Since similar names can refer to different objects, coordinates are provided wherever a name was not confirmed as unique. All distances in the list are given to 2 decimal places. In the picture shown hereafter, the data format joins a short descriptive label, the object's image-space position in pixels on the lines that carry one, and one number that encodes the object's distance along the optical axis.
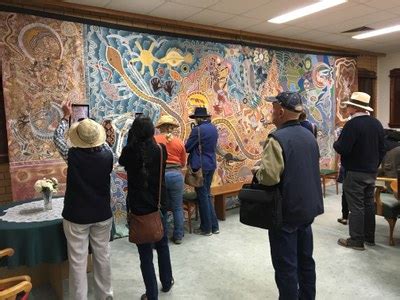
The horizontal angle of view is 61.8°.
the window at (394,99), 7.42
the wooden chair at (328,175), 5.75
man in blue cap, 1.98
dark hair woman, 2.29
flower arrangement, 2.73
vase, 2.80
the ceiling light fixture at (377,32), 5.36
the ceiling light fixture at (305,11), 3.98
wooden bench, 4.70
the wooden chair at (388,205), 3.52
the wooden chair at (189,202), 4.21
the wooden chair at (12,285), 1.60
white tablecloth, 2.56
